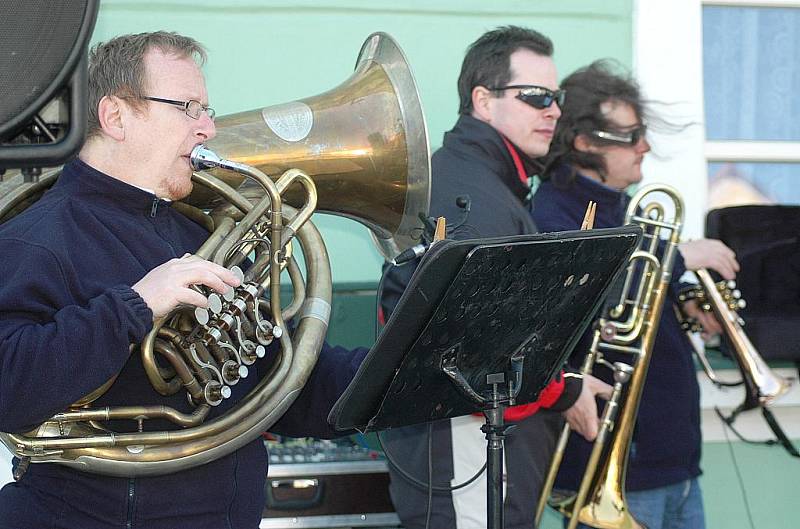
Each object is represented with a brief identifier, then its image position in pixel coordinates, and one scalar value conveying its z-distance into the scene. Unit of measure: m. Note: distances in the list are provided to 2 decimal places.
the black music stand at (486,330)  3.74
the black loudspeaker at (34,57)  2.71
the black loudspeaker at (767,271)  7.99
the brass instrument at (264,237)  4.28
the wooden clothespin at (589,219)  4.38
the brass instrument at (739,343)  7.25
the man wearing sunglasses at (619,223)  6.82
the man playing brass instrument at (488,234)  6.08
